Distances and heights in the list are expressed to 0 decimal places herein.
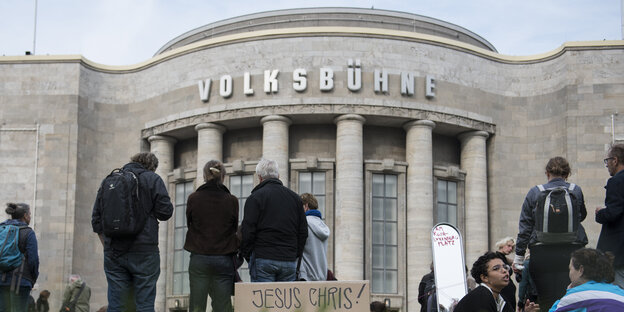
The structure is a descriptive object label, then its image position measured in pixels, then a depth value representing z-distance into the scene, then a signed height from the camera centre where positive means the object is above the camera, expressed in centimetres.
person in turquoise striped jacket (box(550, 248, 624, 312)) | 818 -38
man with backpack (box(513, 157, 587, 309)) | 1153 +10
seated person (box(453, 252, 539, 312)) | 973 -47
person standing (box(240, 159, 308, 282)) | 1195 +12
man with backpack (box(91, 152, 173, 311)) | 1070 +12
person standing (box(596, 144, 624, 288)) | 1061 +27
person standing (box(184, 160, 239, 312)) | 1165 +2
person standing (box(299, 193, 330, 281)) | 1267 -13
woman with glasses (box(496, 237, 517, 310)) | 1356 -23
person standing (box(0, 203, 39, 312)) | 1259 -32
